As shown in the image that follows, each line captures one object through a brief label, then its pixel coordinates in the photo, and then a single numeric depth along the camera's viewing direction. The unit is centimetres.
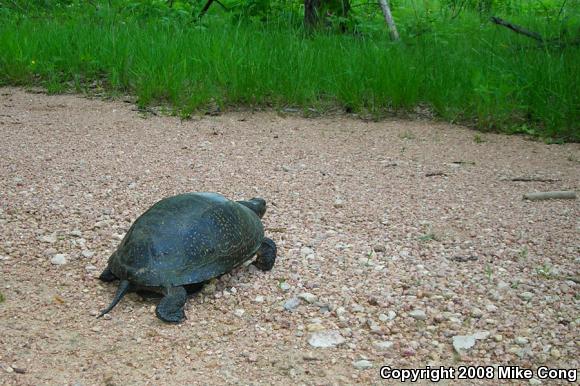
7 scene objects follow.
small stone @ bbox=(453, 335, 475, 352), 258
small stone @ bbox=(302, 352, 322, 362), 253
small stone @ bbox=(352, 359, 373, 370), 248
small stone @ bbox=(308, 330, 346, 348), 263
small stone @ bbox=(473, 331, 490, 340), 264
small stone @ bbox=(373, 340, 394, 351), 260
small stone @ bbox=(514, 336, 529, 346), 259
